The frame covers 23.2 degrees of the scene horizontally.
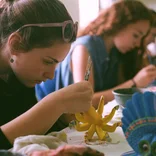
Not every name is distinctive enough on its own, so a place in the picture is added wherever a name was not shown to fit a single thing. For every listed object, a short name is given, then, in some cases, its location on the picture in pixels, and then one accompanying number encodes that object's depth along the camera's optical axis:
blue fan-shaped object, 0.73
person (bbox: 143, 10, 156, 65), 2.01
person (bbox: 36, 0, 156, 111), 1.80
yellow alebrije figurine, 0.95
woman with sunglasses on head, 0.91
